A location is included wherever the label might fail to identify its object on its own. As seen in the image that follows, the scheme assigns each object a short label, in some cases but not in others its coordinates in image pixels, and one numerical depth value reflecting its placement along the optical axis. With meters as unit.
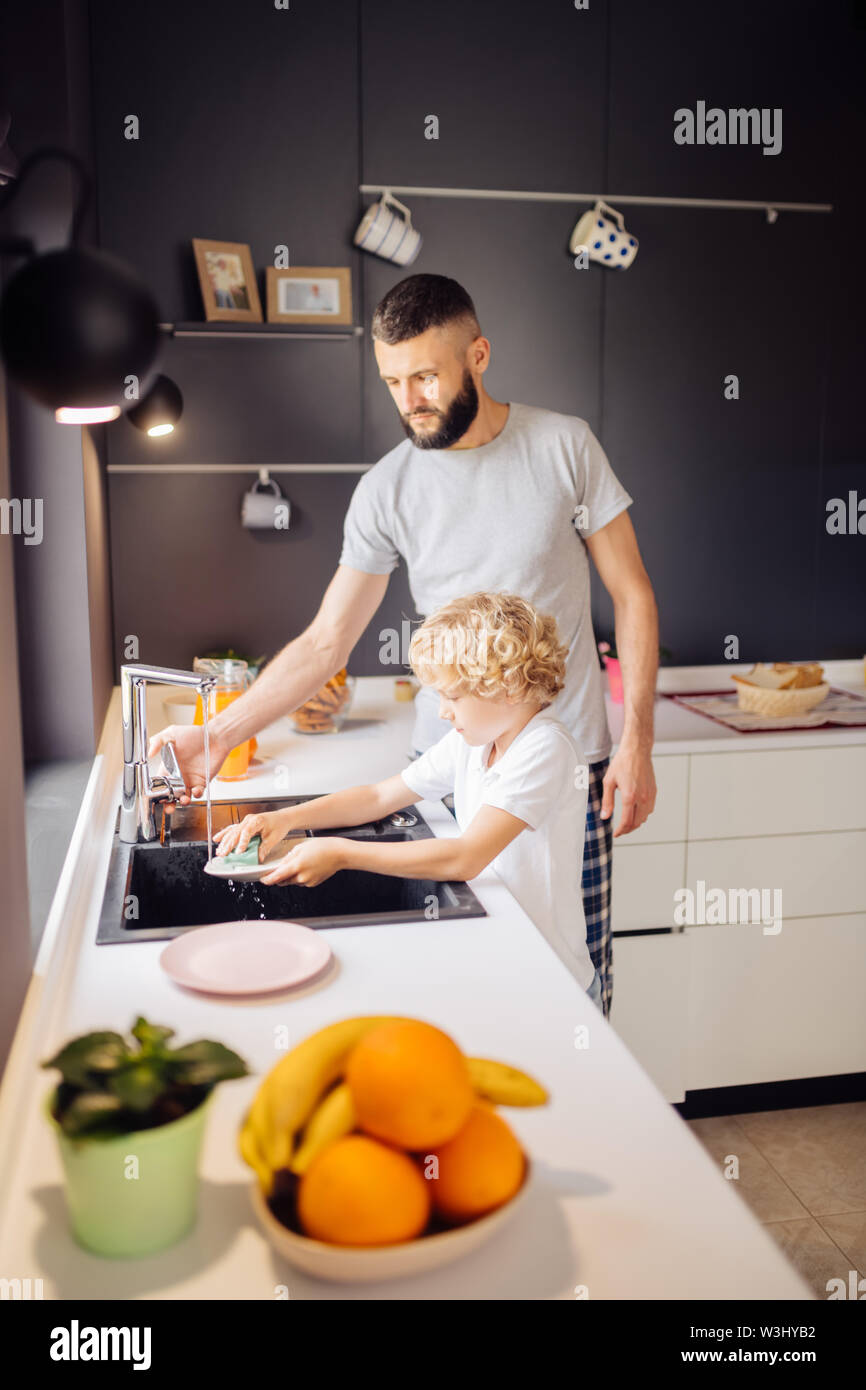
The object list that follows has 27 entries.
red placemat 2.47
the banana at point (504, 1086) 0.77
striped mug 2.63
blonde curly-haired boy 1.41
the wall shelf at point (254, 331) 2.55
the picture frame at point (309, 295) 2.64
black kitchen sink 1.55
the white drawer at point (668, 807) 2.33
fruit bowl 0.65
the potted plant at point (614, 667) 2.72
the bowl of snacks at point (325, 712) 2.42
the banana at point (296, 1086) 0.70
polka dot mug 2.72
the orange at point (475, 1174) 0.69
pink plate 1.09
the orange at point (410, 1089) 0.68
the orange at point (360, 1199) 0.66
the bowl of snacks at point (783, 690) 2.53
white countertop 0.69
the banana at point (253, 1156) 0.69
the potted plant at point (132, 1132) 0.67
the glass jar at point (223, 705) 2.01
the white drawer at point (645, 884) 2.35
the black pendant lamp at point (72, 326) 0.87
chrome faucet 1.43
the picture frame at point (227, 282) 2.58
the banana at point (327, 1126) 0.68
